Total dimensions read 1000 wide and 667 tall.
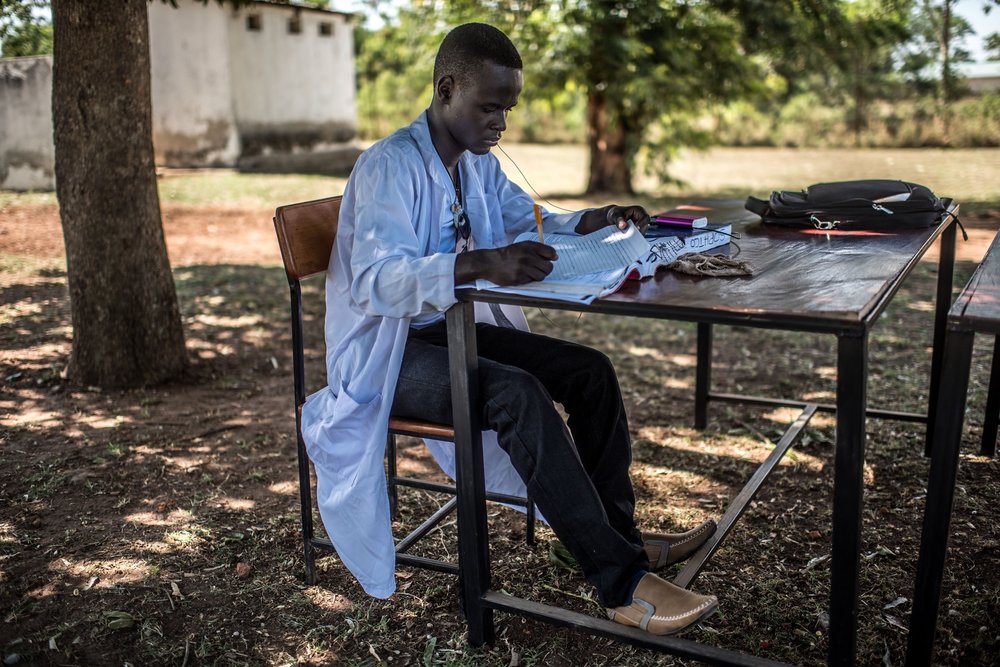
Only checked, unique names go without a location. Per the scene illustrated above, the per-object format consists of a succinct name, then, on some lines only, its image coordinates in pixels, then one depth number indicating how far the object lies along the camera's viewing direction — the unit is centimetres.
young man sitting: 223
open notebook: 207
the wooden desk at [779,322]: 186
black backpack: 296
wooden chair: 251
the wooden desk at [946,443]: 183
